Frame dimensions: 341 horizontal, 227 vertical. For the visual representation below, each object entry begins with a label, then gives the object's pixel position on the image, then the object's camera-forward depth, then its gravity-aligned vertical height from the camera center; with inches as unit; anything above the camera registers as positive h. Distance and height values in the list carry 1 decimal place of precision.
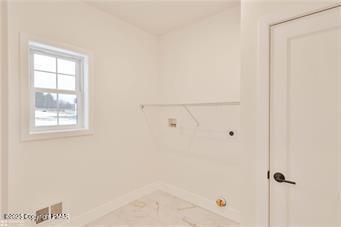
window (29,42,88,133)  74.1 +9.6
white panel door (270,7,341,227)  46.0 -2.4
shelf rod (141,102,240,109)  83.6 +3.8
